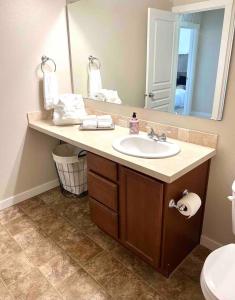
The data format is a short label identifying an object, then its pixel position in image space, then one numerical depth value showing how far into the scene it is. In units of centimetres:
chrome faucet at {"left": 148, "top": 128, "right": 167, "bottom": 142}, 168
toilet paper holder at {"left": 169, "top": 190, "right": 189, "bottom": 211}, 136
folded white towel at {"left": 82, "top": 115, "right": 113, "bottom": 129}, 201
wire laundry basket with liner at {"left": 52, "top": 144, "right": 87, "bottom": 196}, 225
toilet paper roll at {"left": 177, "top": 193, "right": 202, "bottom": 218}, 135
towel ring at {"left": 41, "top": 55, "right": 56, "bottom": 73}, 219
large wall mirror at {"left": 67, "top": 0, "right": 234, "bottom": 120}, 143
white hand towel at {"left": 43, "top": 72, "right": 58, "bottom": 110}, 219
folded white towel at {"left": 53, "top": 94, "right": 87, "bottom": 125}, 215
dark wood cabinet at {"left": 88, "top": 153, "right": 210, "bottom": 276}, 137
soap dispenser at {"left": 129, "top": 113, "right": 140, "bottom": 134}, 185
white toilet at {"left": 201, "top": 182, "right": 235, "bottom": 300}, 101
